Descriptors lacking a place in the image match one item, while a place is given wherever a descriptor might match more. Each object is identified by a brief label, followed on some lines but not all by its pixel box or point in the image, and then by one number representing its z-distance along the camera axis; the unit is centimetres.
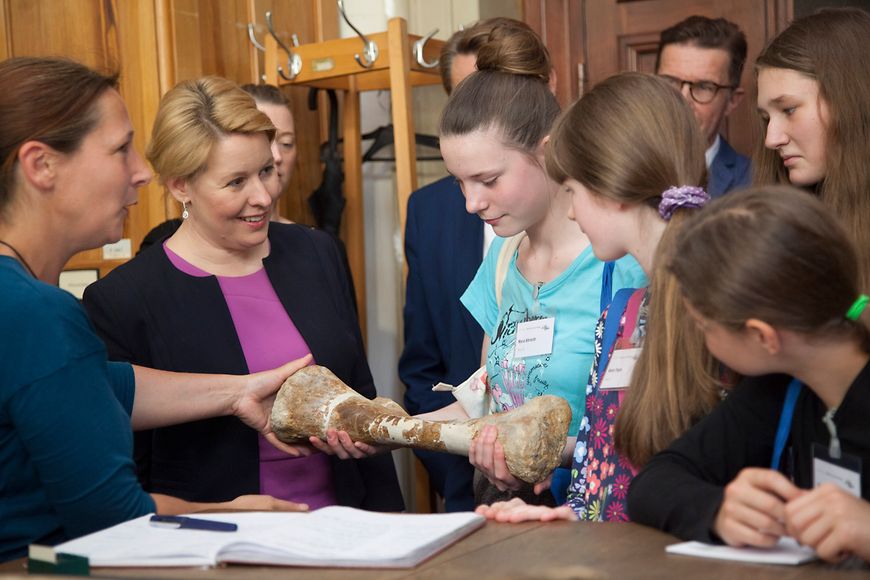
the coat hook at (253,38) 374
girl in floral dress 164
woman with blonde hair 227
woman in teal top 152
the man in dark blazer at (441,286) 305
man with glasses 329
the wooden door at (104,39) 350
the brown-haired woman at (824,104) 206
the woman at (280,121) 337
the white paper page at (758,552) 127
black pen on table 146
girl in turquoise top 208
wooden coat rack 346
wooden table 123
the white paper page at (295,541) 132
